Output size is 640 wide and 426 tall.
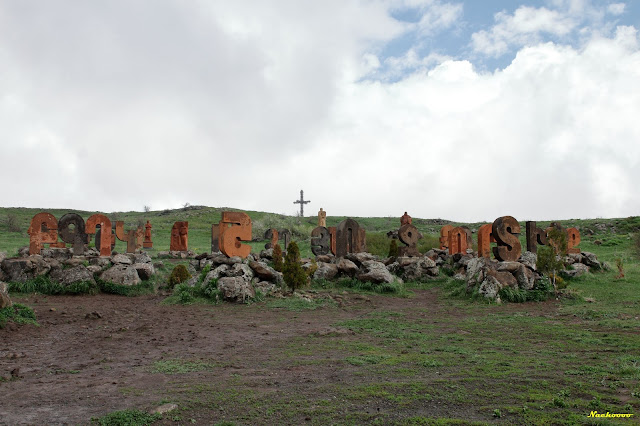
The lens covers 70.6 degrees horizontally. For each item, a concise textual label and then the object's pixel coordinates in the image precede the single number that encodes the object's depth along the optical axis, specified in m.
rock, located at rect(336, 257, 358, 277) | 19.27
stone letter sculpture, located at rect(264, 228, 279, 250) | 29.64
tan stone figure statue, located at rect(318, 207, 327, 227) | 37.41
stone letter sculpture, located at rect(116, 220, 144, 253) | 28.09
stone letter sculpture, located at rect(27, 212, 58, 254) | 19.73
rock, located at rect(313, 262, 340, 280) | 19.30
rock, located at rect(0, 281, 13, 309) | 10.47
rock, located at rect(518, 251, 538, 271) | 17.62
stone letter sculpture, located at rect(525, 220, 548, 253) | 22.12
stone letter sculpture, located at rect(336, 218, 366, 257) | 23.05
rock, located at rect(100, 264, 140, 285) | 17.20
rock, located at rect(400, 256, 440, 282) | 21.39
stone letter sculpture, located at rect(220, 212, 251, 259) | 16.84
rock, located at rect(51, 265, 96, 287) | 16.50
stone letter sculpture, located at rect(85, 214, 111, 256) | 20.41
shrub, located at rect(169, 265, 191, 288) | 18.08
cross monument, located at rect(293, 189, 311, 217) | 61.03
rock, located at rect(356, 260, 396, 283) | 18.22
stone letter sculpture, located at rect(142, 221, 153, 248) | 33.59
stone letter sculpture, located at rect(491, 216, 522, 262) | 17.48
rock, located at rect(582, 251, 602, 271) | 22.05
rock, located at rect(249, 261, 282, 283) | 16.72
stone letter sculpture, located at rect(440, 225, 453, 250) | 28.06
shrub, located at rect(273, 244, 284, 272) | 17.45
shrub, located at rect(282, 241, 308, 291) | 15.79
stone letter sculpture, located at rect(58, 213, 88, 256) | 21.08
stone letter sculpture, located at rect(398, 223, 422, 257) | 24.06
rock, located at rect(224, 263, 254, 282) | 15.94
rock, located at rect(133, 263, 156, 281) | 18.28
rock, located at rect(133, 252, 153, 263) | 20.26
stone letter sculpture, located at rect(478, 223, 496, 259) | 20.47
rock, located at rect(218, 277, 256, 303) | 14.77
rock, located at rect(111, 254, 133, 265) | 18.56
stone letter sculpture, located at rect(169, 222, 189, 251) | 26.41
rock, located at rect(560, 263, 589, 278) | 19.46
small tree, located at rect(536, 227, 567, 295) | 15.91
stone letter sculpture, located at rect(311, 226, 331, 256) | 24.69
